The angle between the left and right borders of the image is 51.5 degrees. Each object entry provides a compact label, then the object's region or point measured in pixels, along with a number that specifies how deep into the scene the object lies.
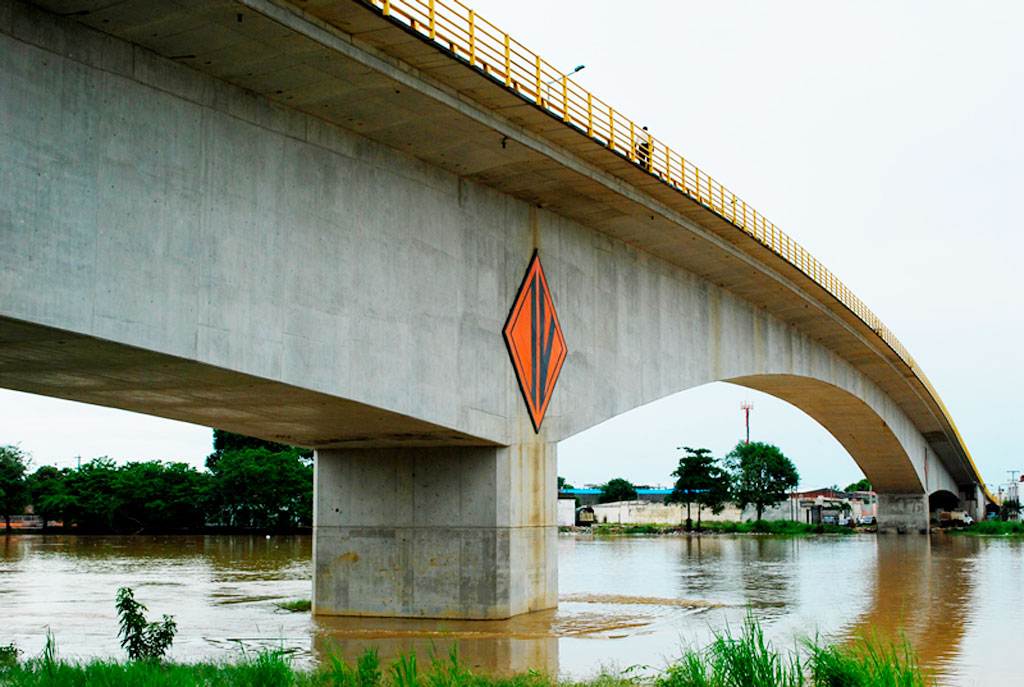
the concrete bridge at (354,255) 13.42
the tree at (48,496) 79.81
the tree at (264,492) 77.69
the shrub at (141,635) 13.57
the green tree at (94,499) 78.94
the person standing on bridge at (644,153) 24.21
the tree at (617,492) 141.88
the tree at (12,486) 84.69
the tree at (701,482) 94.75
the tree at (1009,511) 98.75
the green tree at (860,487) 163.18
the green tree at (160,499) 78.88
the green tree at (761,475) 97.88
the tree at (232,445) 88.12
